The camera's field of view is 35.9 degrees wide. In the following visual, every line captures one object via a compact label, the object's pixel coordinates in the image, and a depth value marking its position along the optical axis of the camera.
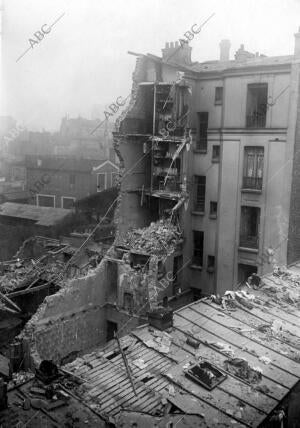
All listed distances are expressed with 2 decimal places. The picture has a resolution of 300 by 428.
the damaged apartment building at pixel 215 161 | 31.28
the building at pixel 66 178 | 59.28
